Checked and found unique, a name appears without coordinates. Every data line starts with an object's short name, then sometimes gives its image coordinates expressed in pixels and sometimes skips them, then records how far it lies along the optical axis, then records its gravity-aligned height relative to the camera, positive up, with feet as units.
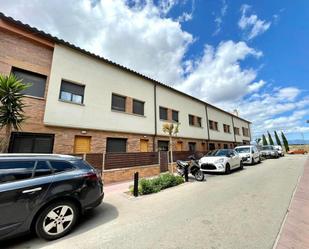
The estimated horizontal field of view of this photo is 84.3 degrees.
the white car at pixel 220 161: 37.22 -1.70
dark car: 10.39 -2.65
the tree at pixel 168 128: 36.37 +5.61
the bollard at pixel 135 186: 22.22 -4.09
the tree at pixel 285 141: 156.66 +11.83
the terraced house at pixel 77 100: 27.17 +11.51
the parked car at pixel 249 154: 53.26 +0.03
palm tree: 20.03 +6.37
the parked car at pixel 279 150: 91.61 +2.19
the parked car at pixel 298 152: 121.70 +1.45
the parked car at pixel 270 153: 81.41 +0.49
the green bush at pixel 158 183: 23.43 -4.31
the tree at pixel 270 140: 171.32 +13.92
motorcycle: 31.60 -2.73
